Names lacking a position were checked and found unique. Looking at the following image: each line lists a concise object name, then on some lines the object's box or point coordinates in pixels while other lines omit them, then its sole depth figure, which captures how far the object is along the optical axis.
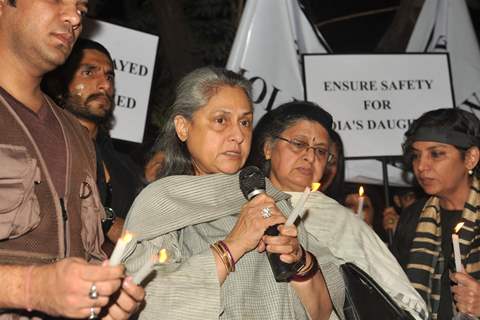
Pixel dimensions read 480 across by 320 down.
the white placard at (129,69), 5.46
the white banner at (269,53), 5.95
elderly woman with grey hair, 3.00
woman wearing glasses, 3.80
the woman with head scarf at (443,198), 4.69
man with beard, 4.58
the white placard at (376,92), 5.98
